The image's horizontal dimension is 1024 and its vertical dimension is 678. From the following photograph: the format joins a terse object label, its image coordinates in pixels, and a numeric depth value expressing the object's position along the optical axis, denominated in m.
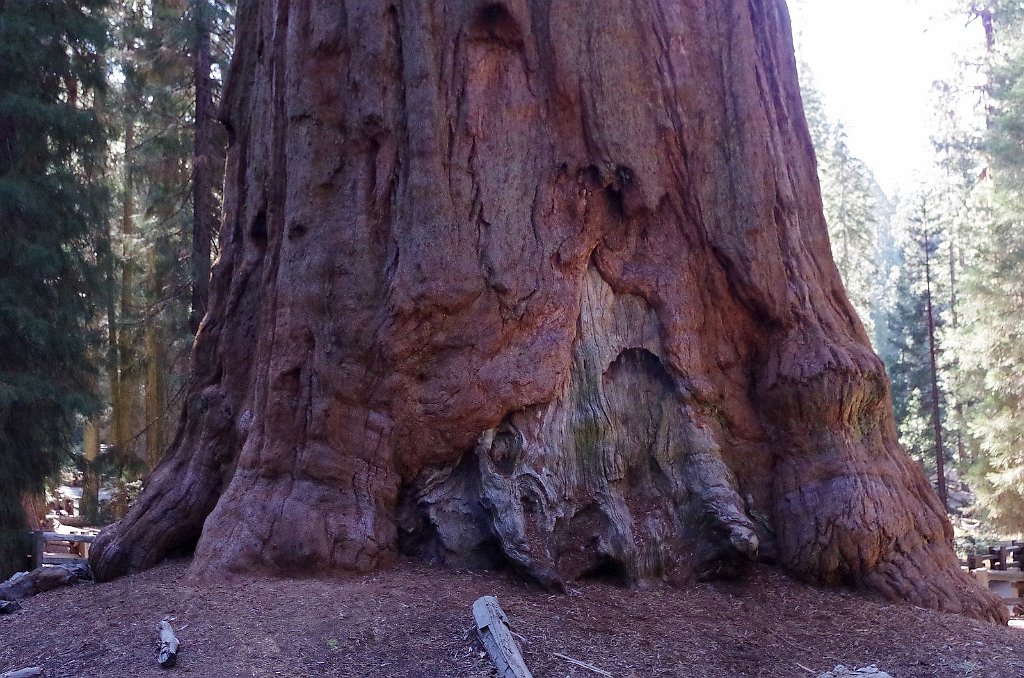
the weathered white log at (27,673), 5.06
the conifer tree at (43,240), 13.46
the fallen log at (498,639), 4.80
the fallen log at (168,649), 5.00
